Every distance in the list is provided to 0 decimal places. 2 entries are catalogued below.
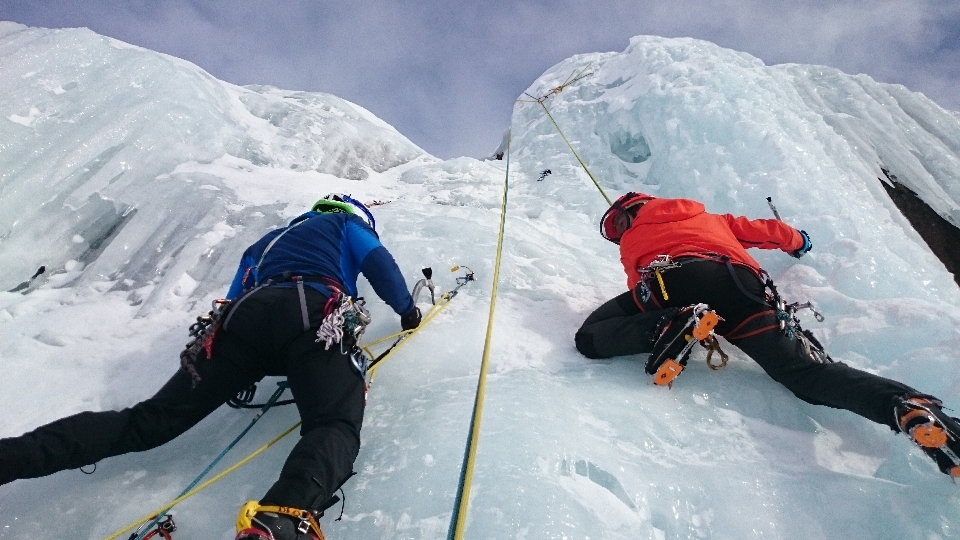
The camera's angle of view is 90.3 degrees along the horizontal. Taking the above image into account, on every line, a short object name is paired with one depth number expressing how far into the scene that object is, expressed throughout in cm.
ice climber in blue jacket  139
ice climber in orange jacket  162
